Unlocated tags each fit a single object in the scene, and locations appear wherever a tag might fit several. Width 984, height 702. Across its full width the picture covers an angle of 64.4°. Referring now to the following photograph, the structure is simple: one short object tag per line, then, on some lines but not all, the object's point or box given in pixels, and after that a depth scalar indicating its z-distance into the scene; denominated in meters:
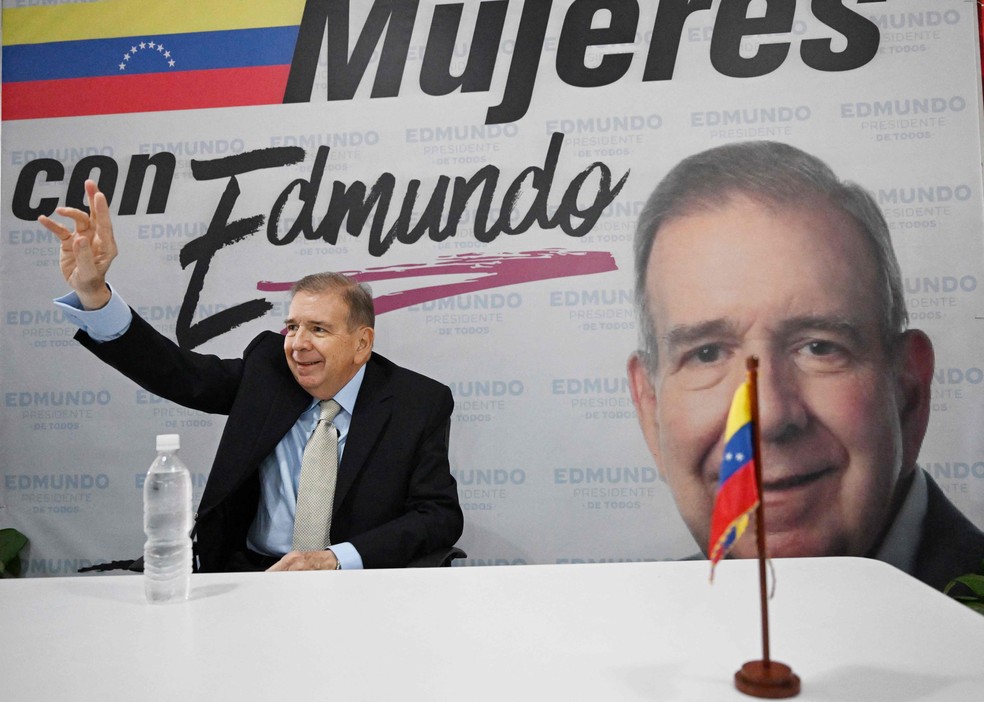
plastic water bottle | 1.24
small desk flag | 0.81
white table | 0.85
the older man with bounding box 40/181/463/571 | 2.13
